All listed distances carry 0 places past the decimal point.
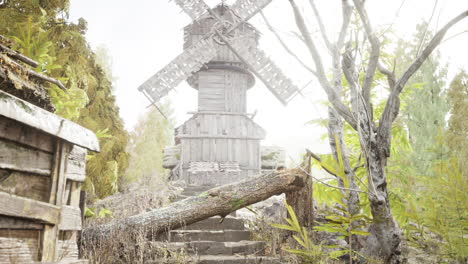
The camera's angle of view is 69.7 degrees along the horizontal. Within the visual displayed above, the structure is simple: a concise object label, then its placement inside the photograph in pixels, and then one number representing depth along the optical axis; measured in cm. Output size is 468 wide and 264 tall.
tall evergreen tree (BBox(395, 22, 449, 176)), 1758
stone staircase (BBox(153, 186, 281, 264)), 618
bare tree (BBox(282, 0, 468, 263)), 397
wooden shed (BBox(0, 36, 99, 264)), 244
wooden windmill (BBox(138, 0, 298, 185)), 1429
